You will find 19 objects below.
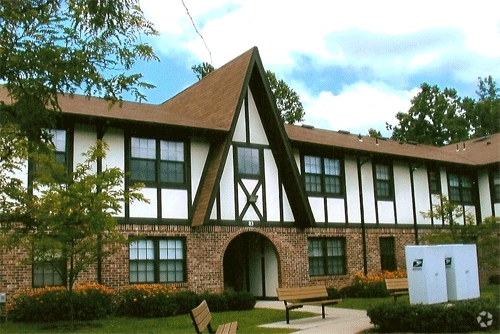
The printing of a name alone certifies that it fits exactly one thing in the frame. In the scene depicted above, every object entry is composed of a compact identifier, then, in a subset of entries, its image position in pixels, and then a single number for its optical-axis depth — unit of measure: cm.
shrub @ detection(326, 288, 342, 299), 2291
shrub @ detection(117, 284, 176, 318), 1798
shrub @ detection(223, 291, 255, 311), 1941
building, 1966
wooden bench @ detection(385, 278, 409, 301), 1912
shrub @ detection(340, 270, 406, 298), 2350
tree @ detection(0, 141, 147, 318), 1419
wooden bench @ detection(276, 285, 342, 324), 1606
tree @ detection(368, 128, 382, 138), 5632
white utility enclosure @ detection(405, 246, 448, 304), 1395
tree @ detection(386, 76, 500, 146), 5600
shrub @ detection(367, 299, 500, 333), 1230
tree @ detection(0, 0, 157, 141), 697
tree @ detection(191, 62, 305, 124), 4619
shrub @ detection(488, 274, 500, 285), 2897
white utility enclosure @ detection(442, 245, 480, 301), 1480
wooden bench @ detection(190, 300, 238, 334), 863
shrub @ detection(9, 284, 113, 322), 1659
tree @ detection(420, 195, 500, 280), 2572
